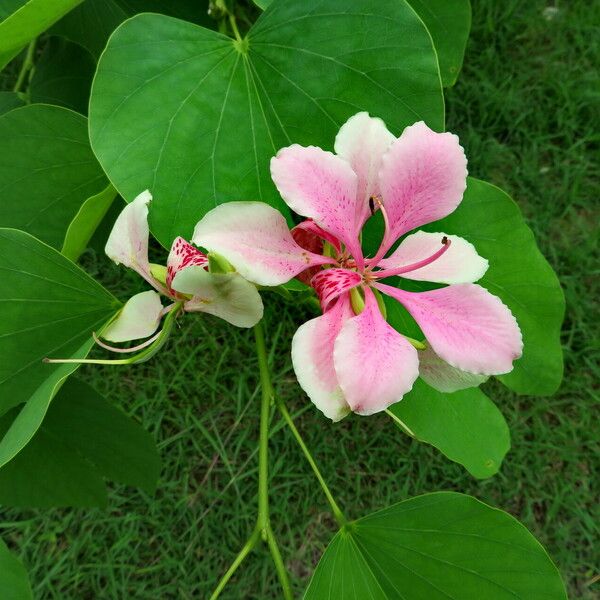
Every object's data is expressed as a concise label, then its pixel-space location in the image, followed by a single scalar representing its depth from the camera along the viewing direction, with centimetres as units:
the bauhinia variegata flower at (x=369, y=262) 17
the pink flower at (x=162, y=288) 18
